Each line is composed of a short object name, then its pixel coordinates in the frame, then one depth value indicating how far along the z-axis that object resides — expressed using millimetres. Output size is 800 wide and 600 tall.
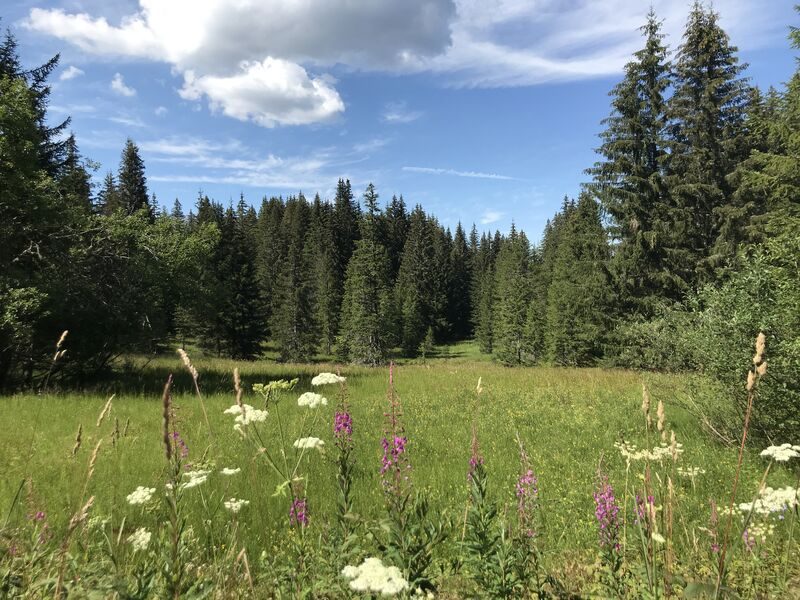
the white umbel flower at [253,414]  3002
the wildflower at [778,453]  3092
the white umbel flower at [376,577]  1523
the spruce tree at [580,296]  25000
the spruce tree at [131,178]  43594
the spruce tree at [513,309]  52719
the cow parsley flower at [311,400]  3451
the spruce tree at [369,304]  43594
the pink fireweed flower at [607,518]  2631
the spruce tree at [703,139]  22531
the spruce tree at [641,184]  23234
